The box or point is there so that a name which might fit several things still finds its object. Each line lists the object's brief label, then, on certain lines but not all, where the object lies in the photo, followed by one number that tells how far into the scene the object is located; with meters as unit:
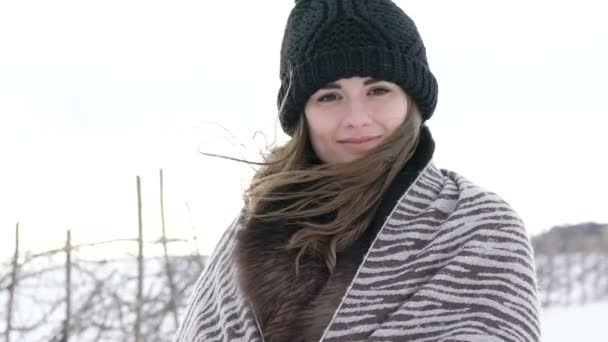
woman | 3.29
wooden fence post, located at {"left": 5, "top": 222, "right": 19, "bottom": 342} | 10.19
